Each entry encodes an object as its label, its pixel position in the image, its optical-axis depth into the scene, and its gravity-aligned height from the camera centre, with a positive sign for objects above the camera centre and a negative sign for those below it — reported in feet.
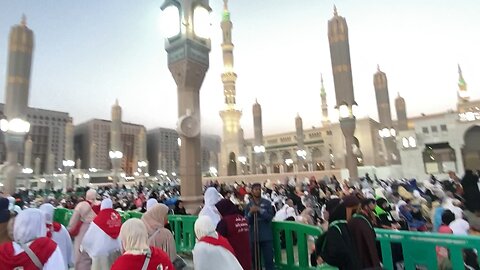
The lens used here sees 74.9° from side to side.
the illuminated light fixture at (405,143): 105.06 +10.59
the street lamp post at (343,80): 77.81 +26.70
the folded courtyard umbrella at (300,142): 140.72 +17.03
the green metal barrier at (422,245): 10.19 -2.51
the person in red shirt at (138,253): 7.53 -1.61
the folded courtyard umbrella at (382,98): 122.72 +31.69
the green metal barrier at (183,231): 22.80 -3.36
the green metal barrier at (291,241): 15.46 -3.10
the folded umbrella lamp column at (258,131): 139.13 +23.28
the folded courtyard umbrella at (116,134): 118.60 +23.09
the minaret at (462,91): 141.90 +37.34
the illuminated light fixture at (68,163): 131.25 +11.96
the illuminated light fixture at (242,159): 139.32 +10.45
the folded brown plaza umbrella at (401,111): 135.42 +28.03
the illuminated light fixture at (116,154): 116.16 +12.78
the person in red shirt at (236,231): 13.57 -2.04
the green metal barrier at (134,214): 25.95 -2.14
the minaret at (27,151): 152.86 +20.65
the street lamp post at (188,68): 32.94 +12.86
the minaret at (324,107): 197.06 +48.04
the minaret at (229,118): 142.82 +30.40
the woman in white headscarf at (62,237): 14.61 -2.14
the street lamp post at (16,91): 55.31 +19.31
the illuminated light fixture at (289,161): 177.33 +10.82
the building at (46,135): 242.78 +45.09
